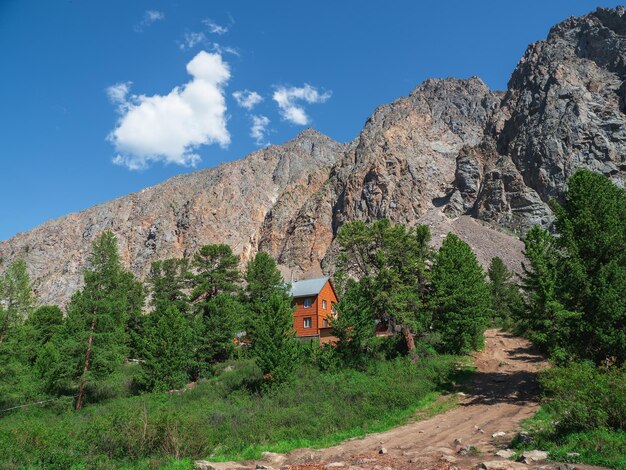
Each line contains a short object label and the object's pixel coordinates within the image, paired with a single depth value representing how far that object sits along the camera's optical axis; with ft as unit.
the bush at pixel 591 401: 40.16
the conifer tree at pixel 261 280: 148.46
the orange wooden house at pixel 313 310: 148.36
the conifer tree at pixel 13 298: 92.94
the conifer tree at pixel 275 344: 89.76
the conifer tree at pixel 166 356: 107.55
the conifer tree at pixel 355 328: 104.17
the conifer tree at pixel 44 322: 148.25
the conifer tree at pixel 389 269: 101.30
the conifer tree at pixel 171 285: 154.40
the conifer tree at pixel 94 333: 101.78
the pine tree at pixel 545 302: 64.80
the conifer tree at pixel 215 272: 144.77
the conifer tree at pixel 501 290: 173.37
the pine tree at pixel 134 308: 158.76
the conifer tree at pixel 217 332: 124.16
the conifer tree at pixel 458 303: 106.22
